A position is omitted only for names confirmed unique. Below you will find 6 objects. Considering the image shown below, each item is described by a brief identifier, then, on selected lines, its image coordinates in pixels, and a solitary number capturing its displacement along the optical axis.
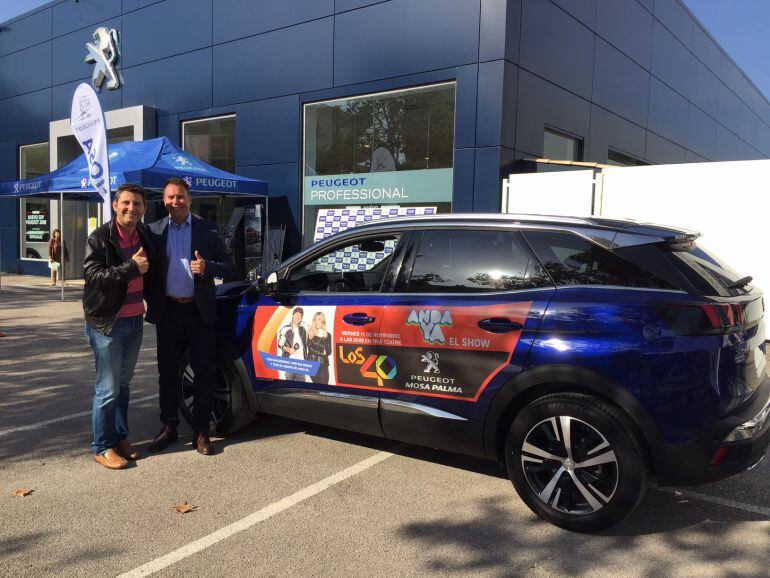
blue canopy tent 10.95
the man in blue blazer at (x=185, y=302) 4.20
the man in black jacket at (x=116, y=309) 3.82
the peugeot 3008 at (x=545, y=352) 2.94
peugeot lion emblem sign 16.52
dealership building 10.51
